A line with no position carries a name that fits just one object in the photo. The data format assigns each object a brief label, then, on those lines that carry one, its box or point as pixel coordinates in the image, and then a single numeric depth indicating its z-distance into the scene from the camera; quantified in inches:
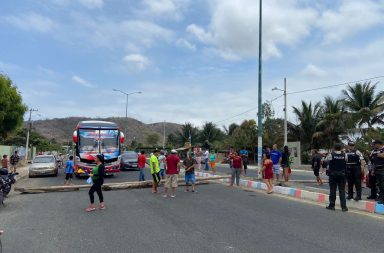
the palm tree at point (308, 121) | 1862.7
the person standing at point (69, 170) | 804.4
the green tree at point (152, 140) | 4121.6
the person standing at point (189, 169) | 651.9
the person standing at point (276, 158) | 724.0
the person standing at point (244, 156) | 973.8
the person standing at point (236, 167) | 725.9
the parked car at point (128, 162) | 1343.5
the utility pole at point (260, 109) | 817.3
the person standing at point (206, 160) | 1244.8
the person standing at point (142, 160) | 776.9
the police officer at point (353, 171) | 469.7
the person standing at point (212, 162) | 1085.6
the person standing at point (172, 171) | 598.9
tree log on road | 647.9
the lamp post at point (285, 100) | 1533.6
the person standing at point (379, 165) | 439.8
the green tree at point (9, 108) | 1166.3
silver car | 1077.1
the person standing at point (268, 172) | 613.6
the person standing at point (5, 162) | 869.8
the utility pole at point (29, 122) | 2185.5
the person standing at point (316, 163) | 725.9
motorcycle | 494.9
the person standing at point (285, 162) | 744.3
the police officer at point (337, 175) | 444.5
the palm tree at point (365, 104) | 1568.7
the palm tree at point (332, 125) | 1695.4
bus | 901.2
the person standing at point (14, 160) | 1169.4
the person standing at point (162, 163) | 809.3
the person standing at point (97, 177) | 453.1
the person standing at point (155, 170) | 639.1
